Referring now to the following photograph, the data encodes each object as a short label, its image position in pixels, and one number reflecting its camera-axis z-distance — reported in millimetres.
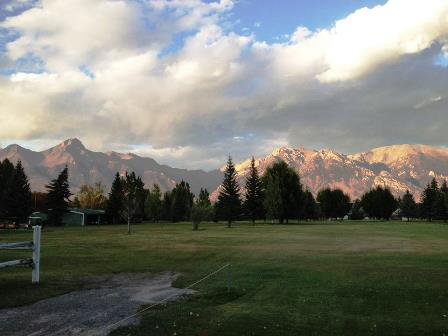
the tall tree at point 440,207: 123938
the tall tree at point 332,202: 168625
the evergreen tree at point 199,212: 71875
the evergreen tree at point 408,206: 169875
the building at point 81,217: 113569
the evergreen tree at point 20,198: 82625
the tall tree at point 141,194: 132088
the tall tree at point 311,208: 139675
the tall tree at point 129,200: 66188
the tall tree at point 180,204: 136250
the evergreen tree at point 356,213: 169000
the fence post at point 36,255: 14859
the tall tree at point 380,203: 159750
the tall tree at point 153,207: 134500
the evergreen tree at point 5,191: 79812
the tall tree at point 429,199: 138988
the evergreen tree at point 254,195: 105000
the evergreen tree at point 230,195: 96900
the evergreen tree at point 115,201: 116938
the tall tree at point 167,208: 137250
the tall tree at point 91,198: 138250
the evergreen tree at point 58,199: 91500
